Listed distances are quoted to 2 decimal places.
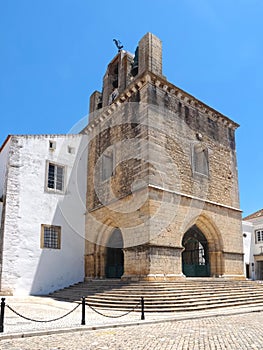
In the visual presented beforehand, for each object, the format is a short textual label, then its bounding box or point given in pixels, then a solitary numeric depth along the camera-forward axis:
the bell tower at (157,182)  13.93
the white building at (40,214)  15.27
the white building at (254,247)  28.89
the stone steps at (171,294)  10.86
